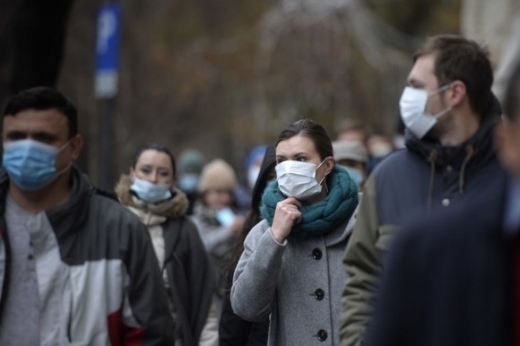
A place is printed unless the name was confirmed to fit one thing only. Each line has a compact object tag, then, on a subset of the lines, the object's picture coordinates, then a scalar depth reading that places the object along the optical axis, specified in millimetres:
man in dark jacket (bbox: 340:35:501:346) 9442
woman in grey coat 11232
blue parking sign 26473
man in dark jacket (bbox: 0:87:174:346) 11497
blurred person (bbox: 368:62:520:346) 5652
